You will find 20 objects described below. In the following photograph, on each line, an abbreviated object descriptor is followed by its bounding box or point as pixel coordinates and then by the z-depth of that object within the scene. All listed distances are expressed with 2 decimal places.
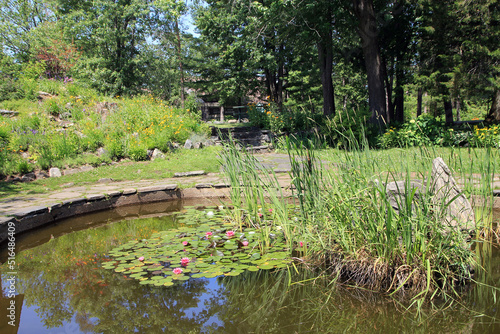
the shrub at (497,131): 7.72
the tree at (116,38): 15.48
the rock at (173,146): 8.46
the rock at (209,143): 9.50
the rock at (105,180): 6.25
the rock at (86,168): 7.00
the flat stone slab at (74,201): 4.66
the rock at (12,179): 6.24
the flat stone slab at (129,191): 5.27
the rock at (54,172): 6.64
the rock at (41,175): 6.57
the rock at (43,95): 9.09
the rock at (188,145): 8.82
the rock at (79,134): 7.90
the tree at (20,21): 21.27
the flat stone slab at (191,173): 6.61
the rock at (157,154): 7.91
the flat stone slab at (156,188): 5.39
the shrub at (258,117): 12.69
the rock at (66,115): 8.54
